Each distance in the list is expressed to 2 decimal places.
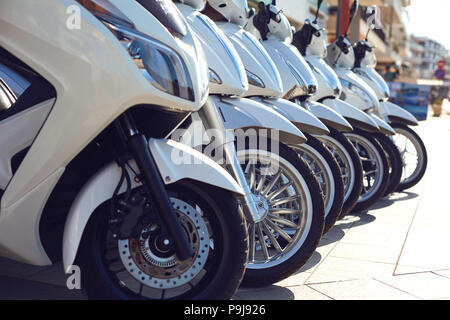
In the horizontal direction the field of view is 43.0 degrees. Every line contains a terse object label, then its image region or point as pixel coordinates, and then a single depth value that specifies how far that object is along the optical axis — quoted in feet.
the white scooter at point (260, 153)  8.75
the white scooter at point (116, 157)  6.48
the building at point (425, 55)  408.87
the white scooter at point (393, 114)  19.43
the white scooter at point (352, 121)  14.98
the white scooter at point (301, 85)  11.00
